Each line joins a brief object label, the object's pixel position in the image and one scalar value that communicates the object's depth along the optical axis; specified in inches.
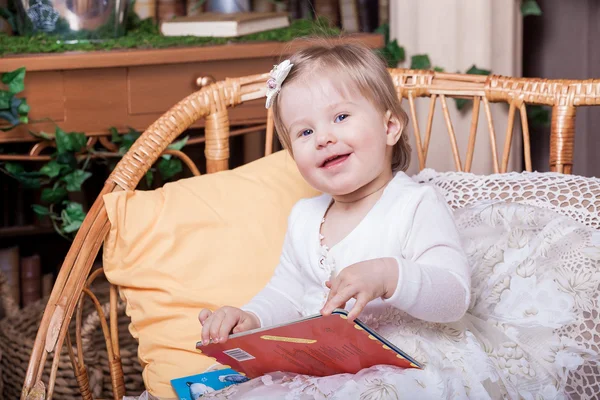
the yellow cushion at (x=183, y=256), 64.7
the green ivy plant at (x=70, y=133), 77.9
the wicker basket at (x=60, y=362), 81.4
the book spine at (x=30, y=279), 94.6
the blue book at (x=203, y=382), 60.7
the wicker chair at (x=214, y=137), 61.7
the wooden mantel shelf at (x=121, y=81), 79.7
